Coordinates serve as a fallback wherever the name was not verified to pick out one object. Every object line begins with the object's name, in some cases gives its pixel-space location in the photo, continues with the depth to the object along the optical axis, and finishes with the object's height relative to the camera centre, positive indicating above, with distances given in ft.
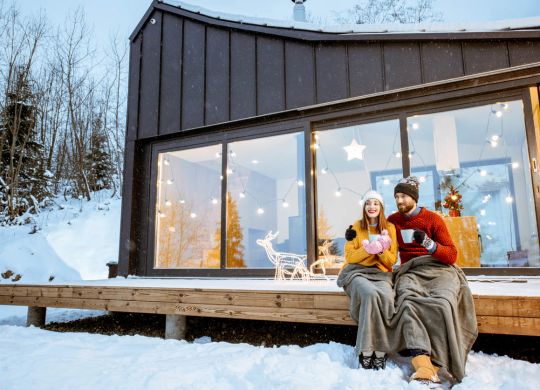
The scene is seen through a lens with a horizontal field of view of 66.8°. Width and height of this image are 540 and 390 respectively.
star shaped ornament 19.21 +4.75
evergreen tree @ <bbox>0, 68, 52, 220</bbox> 38.52 +10.03
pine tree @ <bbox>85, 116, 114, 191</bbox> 50.44 +10.91
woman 7.24 -0.55
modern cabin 13.67 +4.83
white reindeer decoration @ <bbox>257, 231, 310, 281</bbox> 14.24 -0.52
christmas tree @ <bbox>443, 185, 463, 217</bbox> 16.93 +1.93
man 6.73 -0.86
